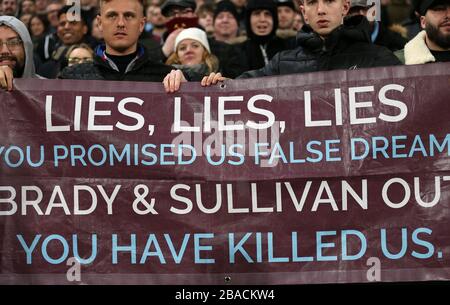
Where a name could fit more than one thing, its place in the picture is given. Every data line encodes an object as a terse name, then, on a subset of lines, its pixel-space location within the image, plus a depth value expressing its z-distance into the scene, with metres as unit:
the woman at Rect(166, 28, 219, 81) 9.23
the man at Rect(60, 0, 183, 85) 7.36
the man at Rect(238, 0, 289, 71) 10.53
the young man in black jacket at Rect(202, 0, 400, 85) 7.16
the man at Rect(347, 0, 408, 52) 10.04
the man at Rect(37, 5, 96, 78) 10.77
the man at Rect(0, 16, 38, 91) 7.47
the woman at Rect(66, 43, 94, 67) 9.62
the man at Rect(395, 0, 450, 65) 7.37
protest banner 6.47
